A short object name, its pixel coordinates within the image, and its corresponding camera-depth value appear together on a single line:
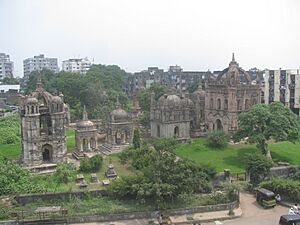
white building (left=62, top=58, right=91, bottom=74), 167.25
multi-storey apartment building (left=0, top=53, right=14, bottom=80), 167.12
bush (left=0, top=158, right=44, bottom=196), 30.23
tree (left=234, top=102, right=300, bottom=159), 41.41
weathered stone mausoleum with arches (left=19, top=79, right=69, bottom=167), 39.94
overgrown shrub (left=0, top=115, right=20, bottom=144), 53.78
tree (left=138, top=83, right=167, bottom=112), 72.88
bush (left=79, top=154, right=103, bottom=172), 38.50
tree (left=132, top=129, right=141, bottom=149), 43.31
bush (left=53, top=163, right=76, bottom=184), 34.88
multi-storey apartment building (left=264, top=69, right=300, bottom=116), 69.04
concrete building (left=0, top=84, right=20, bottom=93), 116.84
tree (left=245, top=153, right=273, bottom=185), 33.41
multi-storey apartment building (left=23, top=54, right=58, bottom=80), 176.88
